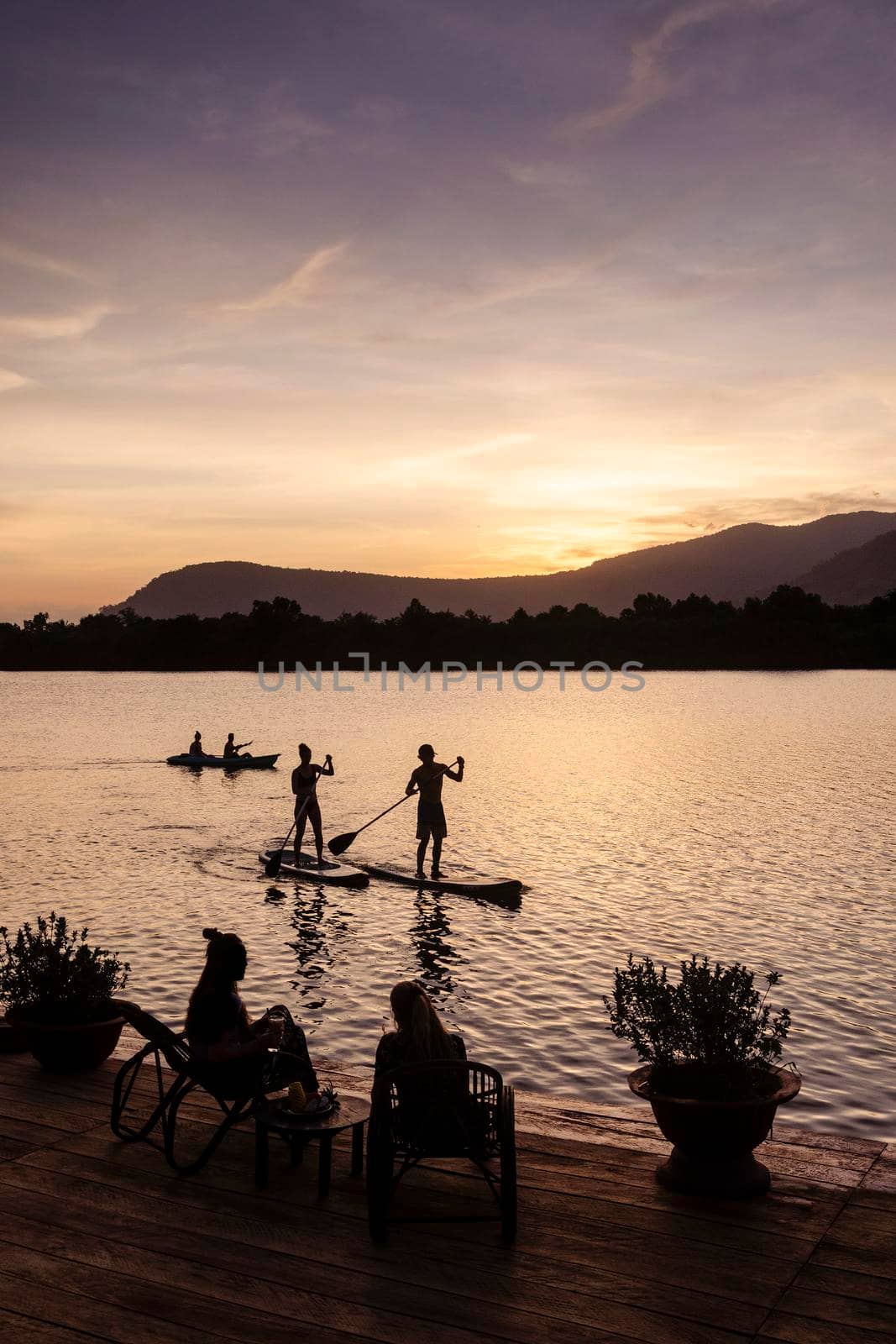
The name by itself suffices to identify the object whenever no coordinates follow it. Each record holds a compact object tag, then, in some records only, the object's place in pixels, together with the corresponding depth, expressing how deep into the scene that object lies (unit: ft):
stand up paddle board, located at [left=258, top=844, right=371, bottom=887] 82.69
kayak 165.17
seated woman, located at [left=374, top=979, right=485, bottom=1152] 21.93
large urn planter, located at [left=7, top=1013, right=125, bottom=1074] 29.25
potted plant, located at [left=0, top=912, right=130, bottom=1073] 29.37
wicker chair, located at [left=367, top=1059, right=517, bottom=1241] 20.95
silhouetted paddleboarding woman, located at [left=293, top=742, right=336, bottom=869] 86.89
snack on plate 23.34
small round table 22.47
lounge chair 23.82
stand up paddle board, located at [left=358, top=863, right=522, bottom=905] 78.28
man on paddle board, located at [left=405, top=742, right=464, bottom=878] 74.79
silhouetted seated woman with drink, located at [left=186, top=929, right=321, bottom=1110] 24.66
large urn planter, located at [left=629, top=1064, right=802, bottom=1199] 22.43
